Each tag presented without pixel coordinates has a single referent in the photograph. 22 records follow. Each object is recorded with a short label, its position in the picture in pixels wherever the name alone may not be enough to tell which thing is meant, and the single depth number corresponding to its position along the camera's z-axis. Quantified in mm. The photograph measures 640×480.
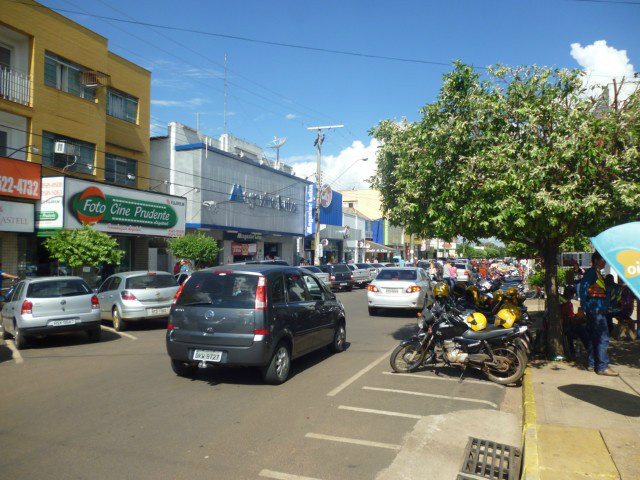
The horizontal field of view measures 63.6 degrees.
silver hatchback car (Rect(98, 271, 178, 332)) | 13059
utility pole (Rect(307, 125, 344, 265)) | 32969
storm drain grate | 4574
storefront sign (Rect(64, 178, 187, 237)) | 19359
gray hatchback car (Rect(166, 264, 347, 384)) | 7188
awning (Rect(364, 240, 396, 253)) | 58188
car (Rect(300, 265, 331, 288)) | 26472
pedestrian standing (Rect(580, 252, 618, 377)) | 7812
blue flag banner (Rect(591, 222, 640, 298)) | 4285
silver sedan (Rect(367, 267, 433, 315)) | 16109
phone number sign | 16984
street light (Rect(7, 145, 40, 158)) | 18344
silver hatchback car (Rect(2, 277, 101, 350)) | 10633
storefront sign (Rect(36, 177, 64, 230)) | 18703
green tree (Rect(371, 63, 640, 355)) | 7500
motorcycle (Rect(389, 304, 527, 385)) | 7762
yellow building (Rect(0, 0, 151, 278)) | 18625
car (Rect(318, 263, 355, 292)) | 28469
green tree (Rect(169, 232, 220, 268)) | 23984
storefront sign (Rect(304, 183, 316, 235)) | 41969
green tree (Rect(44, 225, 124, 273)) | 16297
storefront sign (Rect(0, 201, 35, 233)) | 17203
